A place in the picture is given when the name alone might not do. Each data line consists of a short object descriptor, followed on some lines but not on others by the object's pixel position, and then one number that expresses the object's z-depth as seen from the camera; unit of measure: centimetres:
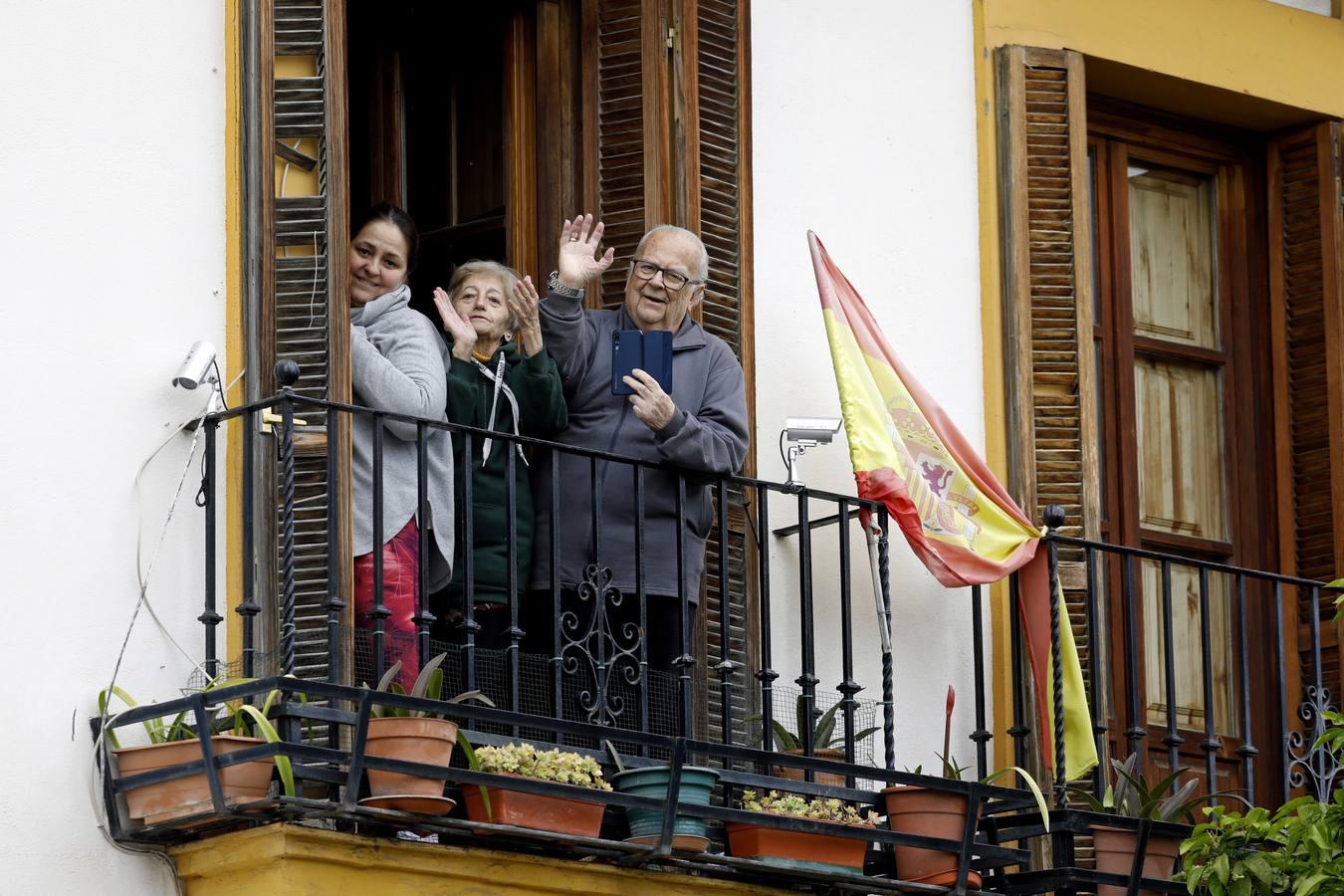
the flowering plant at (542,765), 1369
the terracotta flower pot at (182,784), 1300
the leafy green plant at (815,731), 1569
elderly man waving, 1517
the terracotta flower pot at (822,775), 1554
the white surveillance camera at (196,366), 1393
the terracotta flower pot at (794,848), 1449
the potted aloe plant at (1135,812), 1575
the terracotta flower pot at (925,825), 1509
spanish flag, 1612
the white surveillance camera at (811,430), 1630
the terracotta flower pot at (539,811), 1358
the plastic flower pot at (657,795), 1409
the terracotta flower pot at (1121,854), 1574
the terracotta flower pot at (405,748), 1326
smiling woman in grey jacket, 1454
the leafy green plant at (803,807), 1472
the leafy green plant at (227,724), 1307
